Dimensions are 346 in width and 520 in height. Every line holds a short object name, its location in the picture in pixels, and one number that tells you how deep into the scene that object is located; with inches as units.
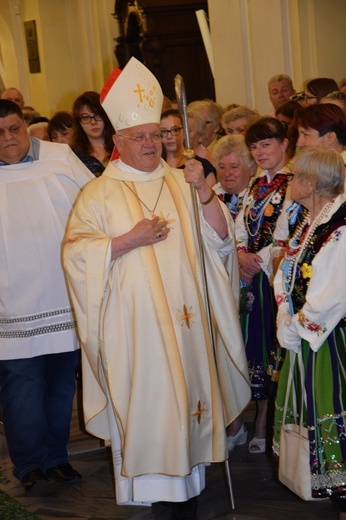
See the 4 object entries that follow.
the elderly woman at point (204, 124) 255.3
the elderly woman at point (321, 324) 153.9
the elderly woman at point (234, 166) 224.7
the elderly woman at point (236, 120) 278.7
